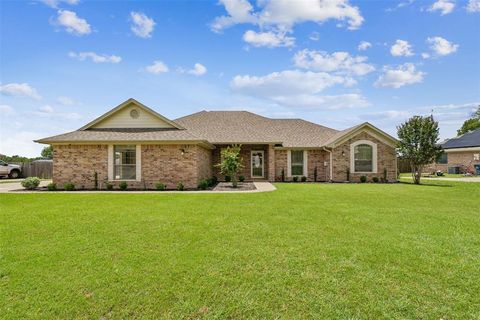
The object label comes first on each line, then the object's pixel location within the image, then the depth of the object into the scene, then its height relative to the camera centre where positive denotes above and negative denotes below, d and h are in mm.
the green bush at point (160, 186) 15585 -1087
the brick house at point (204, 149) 16266 +1117
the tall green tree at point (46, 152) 63444 +3455
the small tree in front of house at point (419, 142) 19875 +1570
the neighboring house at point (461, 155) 32125 +1136
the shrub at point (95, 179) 16406 -685
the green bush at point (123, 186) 15906 -1063
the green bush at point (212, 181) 18406 -1025
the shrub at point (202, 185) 15748 -1029
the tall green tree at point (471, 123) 54906 +7997
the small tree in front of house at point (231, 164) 16875 +120
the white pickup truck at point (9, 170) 26136 -221
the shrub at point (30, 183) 16047 -874
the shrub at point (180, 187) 15489 -1112
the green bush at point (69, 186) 15828 -1068
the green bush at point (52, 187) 15876 -1087
